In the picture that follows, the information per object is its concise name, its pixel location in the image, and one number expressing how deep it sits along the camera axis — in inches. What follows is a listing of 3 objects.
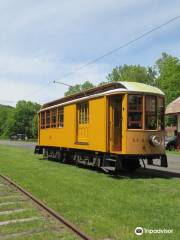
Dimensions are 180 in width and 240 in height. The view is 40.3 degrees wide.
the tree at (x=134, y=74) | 1967.3
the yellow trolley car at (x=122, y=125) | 336.4
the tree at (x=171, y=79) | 1540.4
